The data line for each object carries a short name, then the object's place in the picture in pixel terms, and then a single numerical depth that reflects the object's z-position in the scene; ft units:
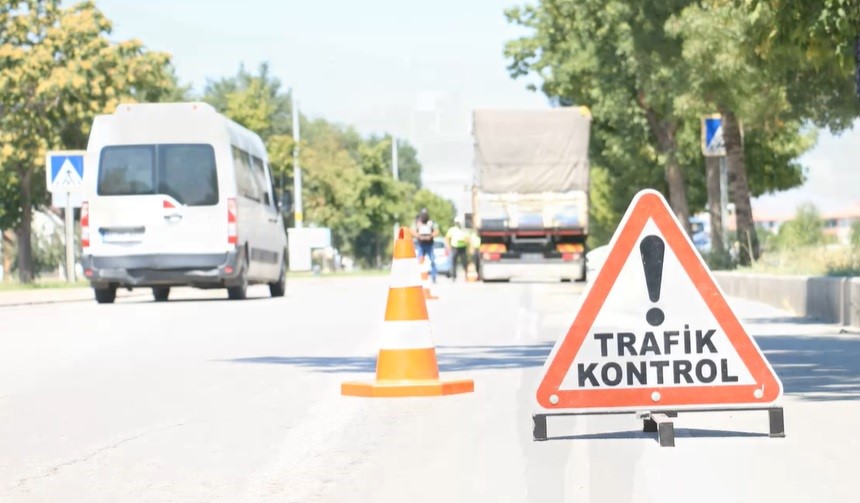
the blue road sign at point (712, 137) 114.42
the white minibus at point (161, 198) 91.97
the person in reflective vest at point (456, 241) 159.98
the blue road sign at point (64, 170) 113.91
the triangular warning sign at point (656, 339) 28.53
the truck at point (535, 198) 132.98
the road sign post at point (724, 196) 113.60
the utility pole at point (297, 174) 220.23
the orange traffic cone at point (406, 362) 38.63
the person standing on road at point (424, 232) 124.26
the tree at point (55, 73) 183.11
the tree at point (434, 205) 623.11
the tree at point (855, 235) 82.67
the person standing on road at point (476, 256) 154.05
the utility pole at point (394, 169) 352.94
